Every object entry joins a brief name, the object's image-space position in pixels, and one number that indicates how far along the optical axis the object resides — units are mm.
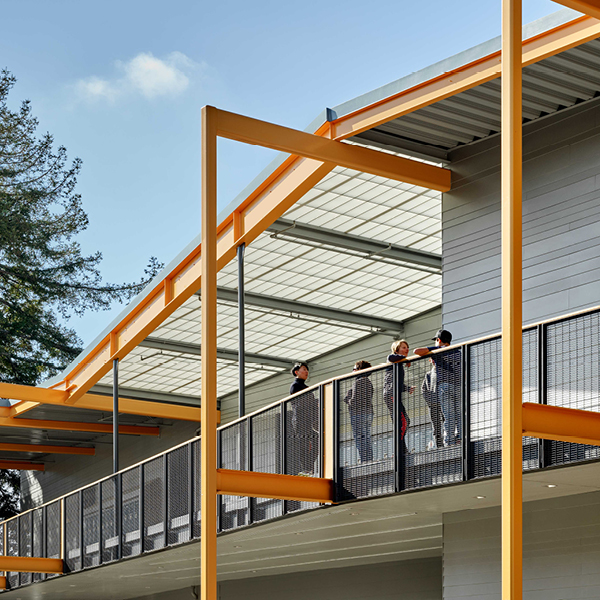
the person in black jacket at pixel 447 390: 11328
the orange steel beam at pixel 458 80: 11344
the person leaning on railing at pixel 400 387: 12094
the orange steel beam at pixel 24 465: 34312
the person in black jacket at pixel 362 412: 12609
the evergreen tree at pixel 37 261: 49844
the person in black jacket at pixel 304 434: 13492
